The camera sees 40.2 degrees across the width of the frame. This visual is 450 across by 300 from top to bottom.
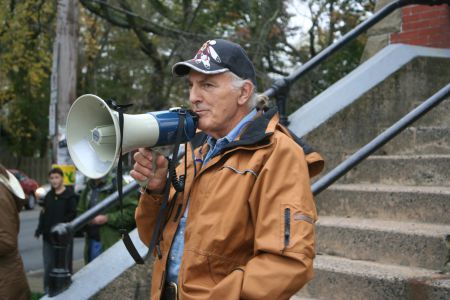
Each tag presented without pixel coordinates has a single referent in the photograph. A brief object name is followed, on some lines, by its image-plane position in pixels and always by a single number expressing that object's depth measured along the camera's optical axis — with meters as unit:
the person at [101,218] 6.14
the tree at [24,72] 12.95
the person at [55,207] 7.07
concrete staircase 3.58
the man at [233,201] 1.96
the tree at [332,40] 13.16
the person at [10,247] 4.11
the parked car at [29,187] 22.47
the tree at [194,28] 12.30
